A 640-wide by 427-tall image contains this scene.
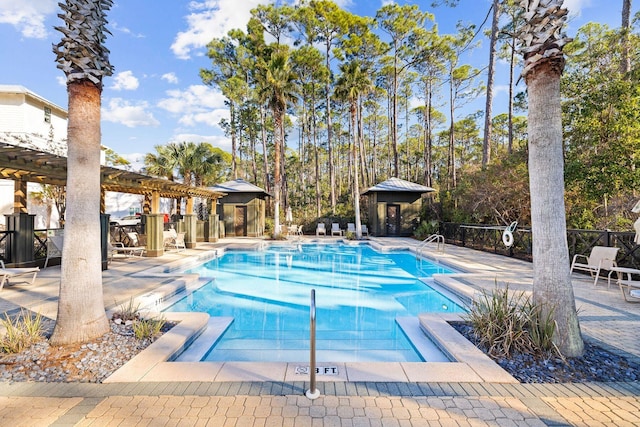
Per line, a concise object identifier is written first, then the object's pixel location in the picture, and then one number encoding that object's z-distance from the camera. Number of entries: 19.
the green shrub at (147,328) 3.40
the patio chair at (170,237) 11.34
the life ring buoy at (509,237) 8.91
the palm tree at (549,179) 2.95
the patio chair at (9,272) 5.48
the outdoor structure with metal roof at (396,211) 18.17
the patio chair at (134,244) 10.41
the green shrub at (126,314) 3.88
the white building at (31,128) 15.10
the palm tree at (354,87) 15.95
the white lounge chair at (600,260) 6.01
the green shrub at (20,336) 2.98
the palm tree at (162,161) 19.00
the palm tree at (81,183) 3.16
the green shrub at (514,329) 2.96
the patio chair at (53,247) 7.64
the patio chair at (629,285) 4.96
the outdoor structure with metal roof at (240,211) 18.38
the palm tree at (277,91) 14.93
